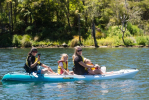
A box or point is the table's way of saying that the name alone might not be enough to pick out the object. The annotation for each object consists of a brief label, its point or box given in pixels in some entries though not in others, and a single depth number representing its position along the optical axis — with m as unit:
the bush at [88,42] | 40.16
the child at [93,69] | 12.99
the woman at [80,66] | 12.55
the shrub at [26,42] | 41.08
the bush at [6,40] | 42.31
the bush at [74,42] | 40.06
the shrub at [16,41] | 41.84
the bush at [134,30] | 42.56
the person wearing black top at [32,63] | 12.48
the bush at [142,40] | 38.16
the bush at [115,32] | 41.05
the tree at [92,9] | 40.44
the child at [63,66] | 12.86
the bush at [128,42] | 38.47
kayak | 13.05
